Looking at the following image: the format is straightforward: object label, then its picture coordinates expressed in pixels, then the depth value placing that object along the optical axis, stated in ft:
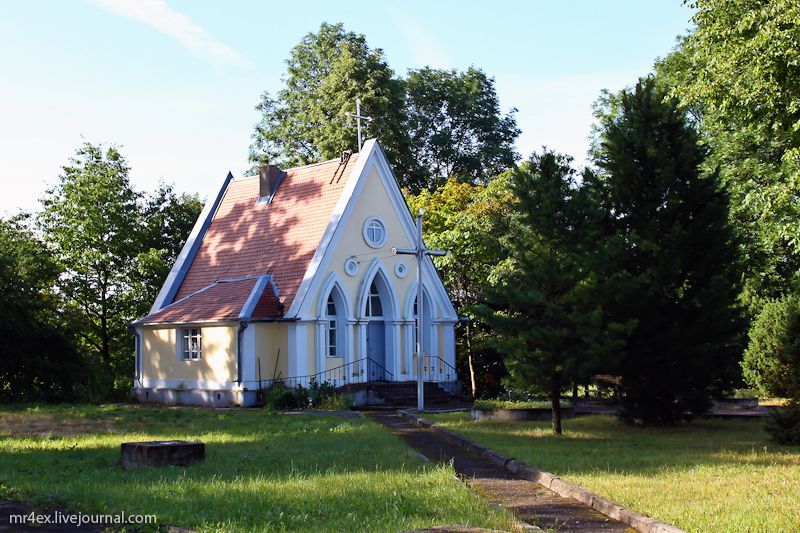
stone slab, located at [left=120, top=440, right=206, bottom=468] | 39.37
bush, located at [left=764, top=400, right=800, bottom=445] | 44.27
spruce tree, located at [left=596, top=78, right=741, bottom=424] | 57.72
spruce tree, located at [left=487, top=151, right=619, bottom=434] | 52.31
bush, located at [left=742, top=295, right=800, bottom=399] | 74.64
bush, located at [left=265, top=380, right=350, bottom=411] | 81.61
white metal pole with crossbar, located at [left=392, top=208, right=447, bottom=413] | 78.59
